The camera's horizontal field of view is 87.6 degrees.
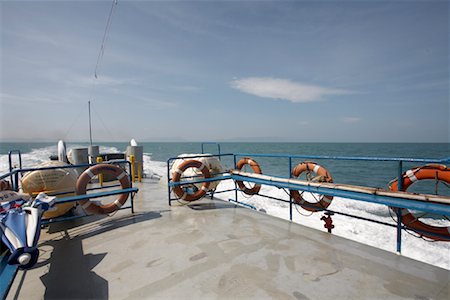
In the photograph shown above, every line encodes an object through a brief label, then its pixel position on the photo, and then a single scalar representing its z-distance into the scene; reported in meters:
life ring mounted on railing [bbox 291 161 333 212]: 4.44
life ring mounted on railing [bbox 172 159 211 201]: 5.64
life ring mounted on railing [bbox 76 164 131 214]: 4.56
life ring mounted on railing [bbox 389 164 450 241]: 3.17
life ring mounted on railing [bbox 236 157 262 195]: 6.01
